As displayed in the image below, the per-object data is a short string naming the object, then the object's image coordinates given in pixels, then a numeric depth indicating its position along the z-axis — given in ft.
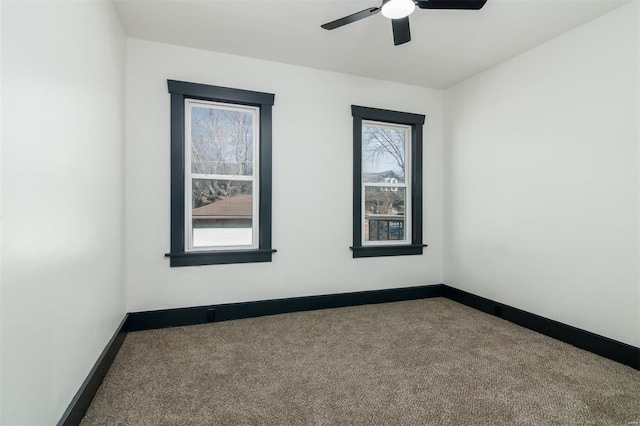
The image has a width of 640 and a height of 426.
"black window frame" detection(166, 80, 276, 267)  10.21
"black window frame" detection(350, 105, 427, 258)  12.59
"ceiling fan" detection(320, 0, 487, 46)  6.94
